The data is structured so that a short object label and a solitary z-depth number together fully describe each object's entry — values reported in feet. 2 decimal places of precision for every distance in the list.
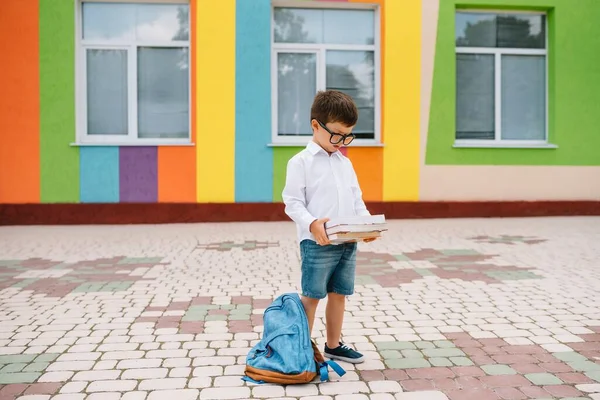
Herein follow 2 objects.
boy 9.47
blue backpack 9.27
